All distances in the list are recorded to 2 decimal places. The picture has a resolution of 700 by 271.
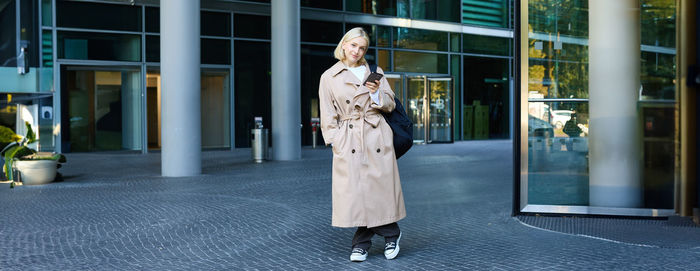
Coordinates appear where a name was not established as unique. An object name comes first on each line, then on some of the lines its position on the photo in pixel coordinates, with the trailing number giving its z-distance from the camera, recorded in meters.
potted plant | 11.20
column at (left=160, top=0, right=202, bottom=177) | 12.17
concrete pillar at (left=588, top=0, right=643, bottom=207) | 7.40
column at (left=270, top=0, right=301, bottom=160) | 16.23
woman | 4.97
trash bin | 15.71
